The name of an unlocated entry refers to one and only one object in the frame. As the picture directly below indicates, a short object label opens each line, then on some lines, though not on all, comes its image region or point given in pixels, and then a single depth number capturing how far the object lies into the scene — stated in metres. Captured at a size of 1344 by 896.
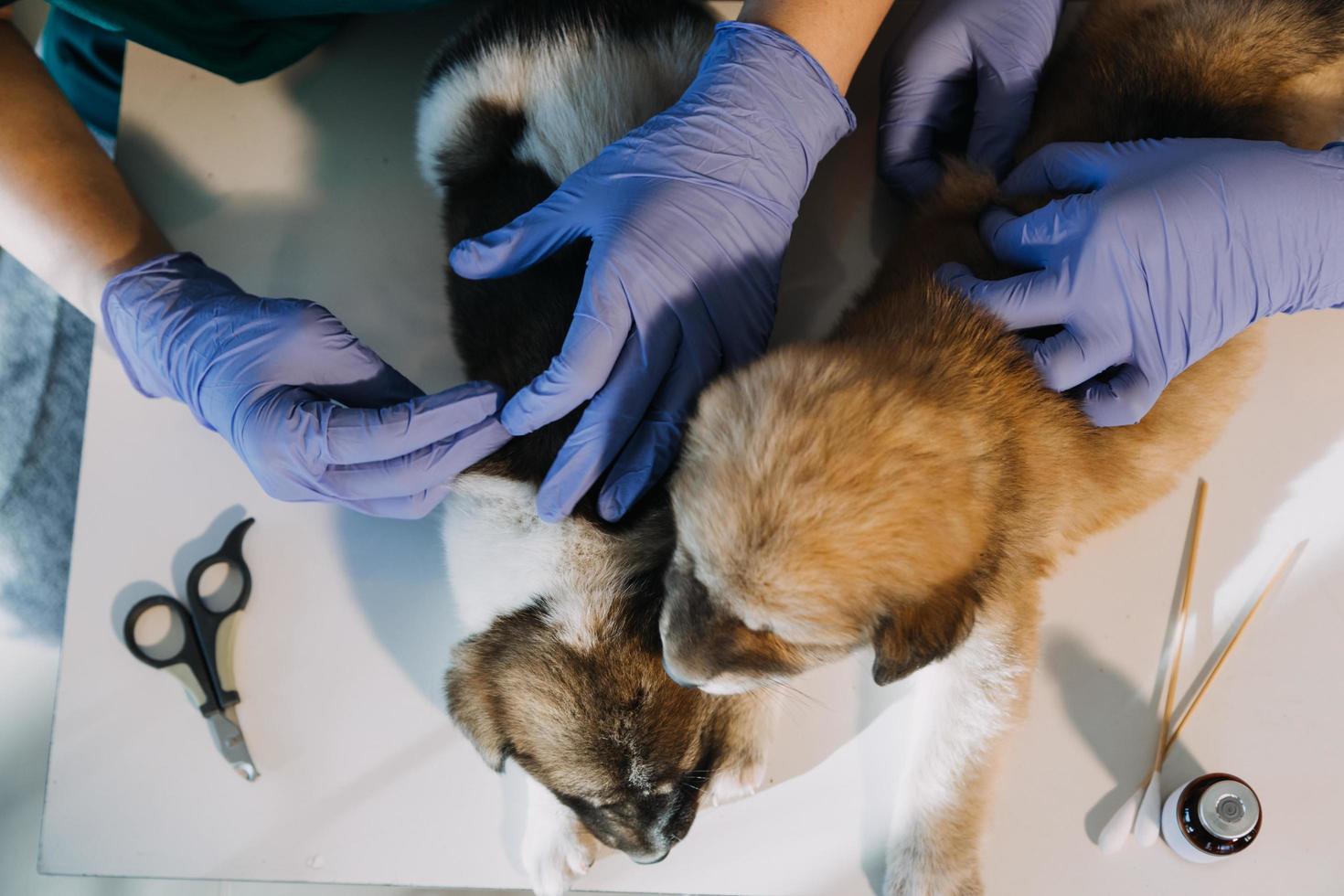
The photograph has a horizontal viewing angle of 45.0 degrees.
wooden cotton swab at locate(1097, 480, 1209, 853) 0.61
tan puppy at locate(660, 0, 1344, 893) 0.52
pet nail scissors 0.62
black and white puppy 0.58
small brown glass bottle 0.60
